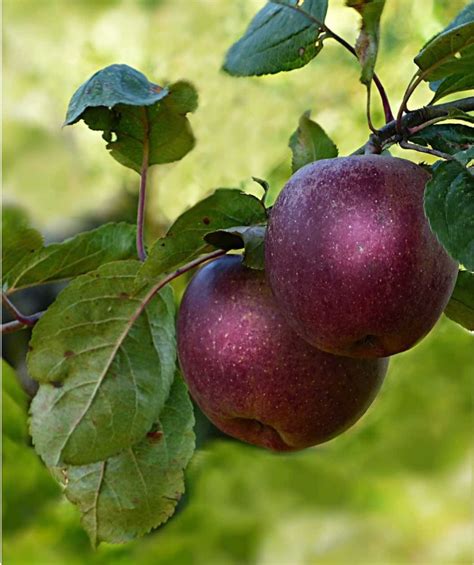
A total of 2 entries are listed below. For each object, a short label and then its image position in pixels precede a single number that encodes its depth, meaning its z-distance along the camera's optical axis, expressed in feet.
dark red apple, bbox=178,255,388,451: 3.44
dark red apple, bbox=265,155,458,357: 3.27
